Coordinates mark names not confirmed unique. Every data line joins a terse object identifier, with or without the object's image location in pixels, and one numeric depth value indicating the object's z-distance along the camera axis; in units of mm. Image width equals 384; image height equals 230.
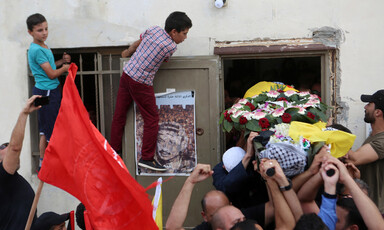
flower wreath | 3848
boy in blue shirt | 5047
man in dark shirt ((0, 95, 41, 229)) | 3383
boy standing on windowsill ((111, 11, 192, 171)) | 4746
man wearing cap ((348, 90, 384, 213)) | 4363
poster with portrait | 5195
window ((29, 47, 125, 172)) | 5574
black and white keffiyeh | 3465
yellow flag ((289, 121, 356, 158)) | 3529
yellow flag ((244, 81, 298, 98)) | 4559
